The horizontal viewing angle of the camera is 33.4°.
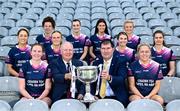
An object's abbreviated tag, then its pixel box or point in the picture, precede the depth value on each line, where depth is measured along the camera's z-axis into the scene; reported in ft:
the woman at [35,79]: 11.82
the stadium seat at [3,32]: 17.75
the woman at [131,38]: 14.80
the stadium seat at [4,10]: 20.85
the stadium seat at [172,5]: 21.36
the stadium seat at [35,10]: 20.74
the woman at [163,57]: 13.62
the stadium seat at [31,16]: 19.72
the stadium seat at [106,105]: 10.35
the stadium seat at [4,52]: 14.79
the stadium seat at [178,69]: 13.70
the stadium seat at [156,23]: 18.41
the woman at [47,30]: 14.67
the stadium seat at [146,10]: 20.65
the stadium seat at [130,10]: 20.56
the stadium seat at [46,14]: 19.81
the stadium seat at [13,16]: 19.80
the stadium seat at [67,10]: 20.69
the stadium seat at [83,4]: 21.87
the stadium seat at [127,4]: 21.54
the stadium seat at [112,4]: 22.00
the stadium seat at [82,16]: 19.64
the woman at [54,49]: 13.34
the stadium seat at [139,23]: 18.43
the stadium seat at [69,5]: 21.67
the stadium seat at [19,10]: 20.83
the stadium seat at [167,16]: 19.49
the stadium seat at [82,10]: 20.76
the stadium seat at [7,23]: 18.78
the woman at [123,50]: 13.14
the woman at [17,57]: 13.71
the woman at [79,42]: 15.00
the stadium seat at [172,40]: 16.09
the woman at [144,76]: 11.72
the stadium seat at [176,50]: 14.88
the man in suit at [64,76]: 11.66
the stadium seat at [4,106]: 10.34
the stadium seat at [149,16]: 19.57
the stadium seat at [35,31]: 17.37
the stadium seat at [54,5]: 21.65
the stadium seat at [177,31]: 17.58
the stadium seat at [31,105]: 10.38
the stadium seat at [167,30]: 17.33
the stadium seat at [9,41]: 16.35
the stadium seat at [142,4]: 21.65
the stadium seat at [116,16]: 19.63
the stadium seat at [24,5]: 21.72
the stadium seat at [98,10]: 20.85
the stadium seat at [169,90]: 12.18
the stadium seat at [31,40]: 16.24
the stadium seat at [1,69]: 14.01
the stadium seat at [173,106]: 10.31
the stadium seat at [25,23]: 18.70
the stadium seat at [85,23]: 18.55
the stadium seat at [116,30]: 17.35
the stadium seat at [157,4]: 21.56
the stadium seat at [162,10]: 20.54
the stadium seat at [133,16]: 19.62
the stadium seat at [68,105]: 10.42
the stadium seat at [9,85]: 12.44
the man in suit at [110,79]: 11.59
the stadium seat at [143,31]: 17.17
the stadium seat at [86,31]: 17.45
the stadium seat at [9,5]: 21.74
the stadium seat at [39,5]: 21.76
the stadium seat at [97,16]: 19.63
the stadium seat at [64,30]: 17.36
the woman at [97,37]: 15.11
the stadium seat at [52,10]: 20.64
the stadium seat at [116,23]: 18.32
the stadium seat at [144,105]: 10.32
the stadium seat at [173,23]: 18.42
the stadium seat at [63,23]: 18.26
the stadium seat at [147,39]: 16.17
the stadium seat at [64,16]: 19.68
